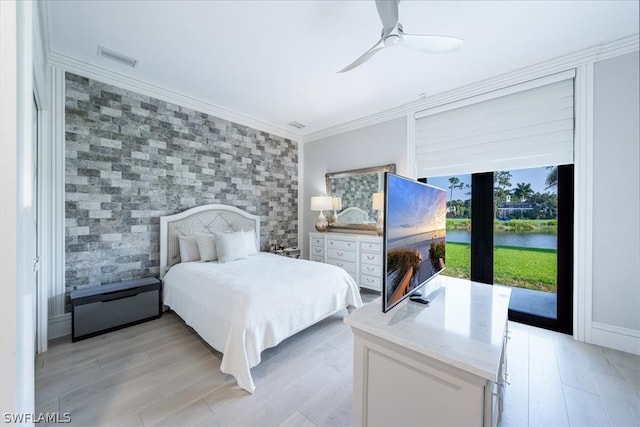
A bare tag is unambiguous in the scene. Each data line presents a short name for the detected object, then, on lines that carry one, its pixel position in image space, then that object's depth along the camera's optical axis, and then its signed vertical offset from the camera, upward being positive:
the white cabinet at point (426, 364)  0.81 -0.56
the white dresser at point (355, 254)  3.51 -0.65
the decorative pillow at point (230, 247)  3.00 -0.44
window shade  2.49 +0.92
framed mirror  3.88 +0.29
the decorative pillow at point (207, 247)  3.03 -0.44
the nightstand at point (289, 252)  4.14 -0.69
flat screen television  1.07 -0.13
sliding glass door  2.56 -0.27
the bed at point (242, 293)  1.79 -0.73
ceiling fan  1.61 +1.30
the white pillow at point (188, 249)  3.02 -0.47
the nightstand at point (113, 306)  2.29 -0.97
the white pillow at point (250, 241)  3.30 -0.41
